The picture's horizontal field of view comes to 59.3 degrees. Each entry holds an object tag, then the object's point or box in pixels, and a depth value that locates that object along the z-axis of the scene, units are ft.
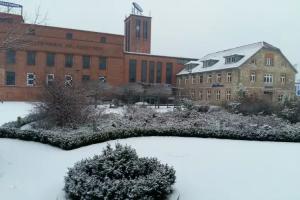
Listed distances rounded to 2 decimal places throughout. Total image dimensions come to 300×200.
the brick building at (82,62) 130.11
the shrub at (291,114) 51.80
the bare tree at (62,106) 42.16
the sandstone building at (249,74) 118.72
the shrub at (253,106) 62.90
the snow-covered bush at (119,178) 17.22
